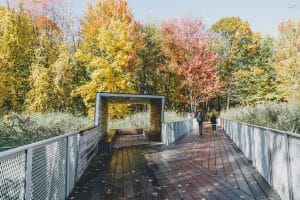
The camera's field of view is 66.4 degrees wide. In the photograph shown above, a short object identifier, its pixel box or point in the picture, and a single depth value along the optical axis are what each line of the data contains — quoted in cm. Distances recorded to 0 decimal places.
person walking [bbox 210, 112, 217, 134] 1685
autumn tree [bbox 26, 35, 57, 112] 1733
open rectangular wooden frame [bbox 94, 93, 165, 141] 1000
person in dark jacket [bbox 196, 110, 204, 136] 1503
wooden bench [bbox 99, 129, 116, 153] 894
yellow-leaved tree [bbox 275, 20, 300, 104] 2326
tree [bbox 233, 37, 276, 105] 2896
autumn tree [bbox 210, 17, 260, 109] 3003
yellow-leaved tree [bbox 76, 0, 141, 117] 1794
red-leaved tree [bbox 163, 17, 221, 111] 2285
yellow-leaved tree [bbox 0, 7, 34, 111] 1687
